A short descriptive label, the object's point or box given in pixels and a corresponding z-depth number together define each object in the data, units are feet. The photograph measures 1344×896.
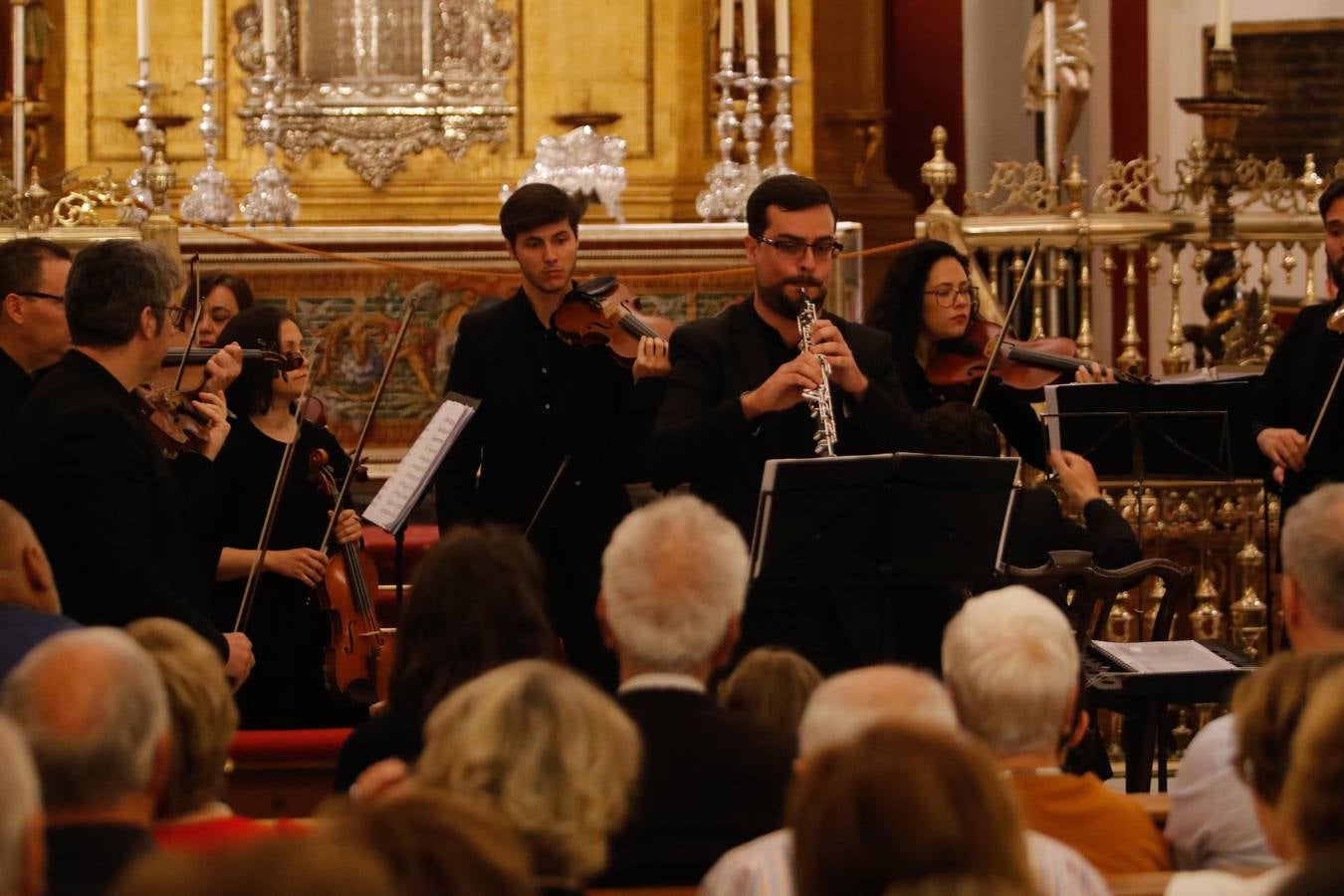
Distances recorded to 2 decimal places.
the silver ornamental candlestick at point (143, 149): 56.75
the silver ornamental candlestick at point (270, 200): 61.52
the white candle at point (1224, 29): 55.77
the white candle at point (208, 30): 57.57
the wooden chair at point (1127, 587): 34.96
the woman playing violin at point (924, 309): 42.52
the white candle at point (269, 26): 61.21
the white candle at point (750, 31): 61.57
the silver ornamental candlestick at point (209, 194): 59.16
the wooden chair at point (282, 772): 31.09
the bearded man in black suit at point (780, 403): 31.22
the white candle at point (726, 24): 60.08
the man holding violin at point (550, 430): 35.91
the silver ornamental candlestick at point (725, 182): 60.44
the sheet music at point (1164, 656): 33.78
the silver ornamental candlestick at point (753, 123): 59.82
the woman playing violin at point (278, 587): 37.93
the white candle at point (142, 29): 57.36
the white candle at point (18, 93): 58.34
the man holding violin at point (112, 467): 28.91
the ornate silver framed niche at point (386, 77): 72.49
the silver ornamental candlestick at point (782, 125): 59.62
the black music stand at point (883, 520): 29.55
